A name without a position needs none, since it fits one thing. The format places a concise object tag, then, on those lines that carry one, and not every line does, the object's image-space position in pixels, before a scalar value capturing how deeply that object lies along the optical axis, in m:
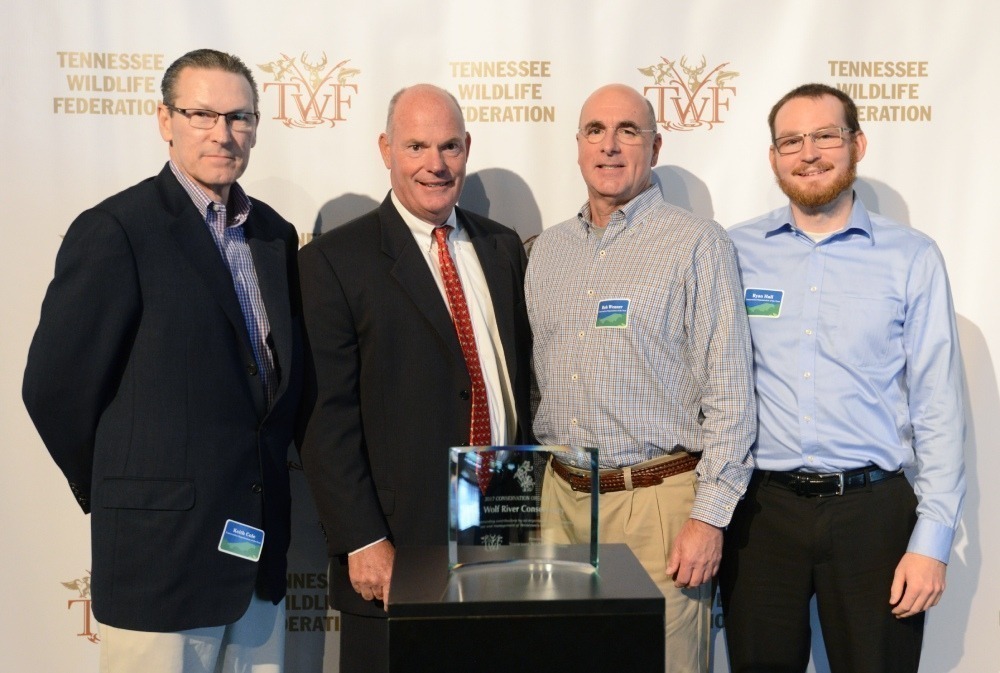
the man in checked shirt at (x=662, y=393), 2.22
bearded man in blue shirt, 2.28
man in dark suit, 2.25
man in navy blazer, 2.01
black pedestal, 1.32
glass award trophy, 1.48
